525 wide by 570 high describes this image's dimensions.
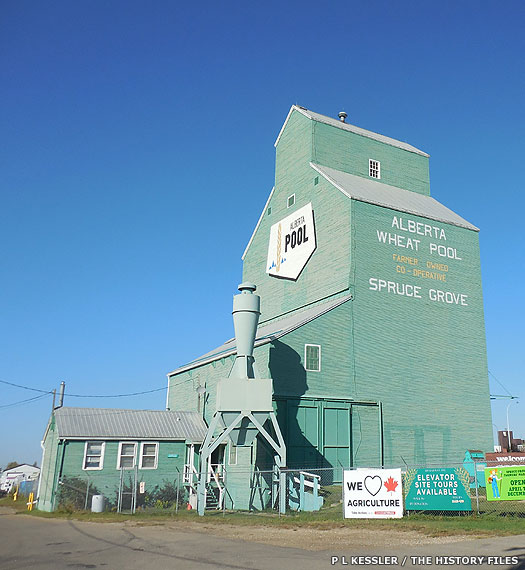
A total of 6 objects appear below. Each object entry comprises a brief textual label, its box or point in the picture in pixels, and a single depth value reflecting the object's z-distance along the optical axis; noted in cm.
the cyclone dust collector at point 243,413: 2664
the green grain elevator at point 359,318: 3120
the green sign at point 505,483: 1927
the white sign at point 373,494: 2011
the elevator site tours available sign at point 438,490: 1991
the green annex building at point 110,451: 2977
